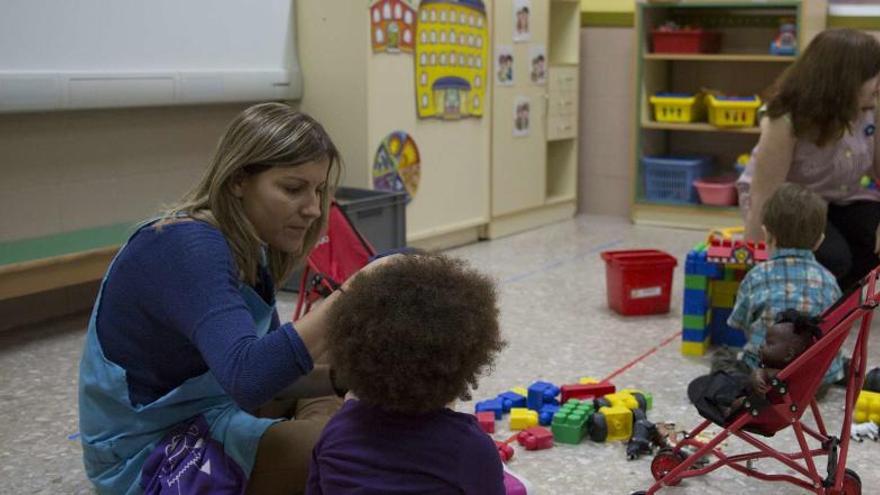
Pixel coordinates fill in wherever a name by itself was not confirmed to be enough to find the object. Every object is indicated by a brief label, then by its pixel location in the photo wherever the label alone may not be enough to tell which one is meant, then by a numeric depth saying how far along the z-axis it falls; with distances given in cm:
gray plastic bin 438
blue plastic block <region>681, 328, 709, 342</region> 346
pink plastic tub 587
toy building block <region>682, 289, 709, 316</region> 346
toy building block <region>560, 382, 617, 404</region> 297
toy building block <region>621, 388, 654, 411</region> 292
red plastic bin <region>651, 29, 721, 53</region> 584
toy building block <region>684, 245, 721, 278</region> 347
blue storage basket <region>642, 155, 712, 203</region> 602
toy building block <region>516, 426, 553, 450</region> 267
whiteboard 367
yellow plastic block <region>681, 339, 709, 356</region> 346
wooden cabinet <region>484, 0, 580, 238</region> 562
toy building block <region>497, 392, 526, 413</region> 293
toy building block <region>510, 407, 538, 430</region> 280
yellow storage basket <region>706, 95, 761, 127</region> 565
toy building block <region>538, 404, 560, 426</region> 283
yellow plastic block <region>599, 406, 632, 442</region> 272
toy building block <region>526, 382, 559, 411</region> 292
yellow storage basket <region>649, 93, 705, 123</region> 590
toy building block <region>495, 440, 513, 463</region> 260
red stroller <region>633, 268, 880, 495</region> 211
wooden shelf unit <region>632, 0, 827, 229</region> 589
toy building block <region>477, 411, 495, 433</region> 278
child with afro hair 146
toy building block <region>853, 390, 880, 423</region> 283
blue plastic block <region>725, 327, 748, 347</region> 354
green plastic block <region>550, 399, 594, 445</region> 271
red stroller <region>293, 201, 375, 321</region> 307
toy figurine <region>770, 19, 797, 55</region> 559
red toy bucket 396
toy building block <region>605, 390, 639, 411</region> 285
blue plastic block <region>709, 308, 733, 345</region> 358
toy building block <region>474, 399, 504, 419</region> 290
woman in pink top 350
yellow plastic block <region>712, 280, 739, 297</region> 355
